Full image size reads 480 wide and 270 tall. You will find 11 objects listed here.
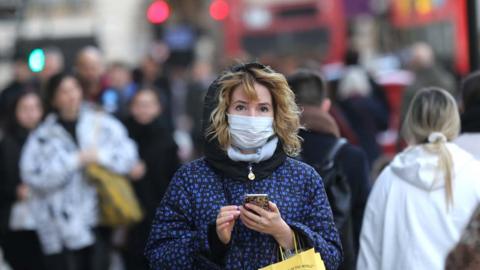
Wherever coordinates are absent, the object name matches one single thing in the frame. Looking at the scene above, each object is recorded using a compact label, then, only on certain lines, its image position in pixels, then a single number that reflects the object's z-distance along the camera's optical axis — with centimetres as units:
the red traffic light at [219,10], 4937
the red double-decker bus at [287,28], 4790
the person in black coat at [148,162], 1781
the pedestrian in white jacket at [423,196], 1054
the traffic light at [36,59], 1893
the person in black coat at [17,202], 1621
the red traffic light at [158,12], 4605
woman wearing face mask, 840
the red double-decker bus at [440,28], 3893
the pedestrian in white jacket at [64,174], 1551
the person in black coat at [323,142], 1200
